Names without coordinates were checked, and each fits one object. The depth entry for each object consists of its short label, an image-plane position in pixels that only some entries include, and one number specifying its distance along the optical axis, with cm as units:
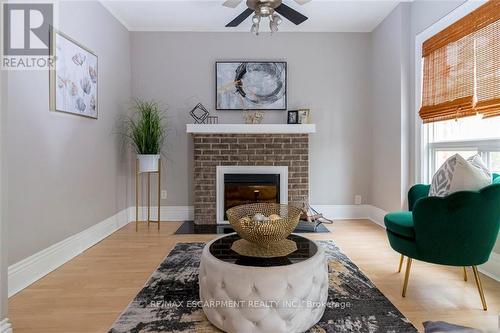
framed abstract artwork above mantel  390
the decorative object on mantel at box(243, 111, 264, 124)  376
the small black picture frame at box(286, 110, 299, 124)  388
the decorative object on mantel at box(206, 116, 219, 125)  388
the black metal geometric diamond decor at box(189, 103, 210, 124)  387
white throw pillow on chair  174
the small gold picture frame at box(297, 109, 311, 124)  384
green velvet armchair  165
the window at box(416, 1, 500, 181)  217
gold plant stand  360
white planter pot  337
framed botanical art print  241
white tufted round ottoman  131
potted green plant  338
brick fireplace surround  373
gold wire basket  147
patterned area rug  152
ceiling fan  239
